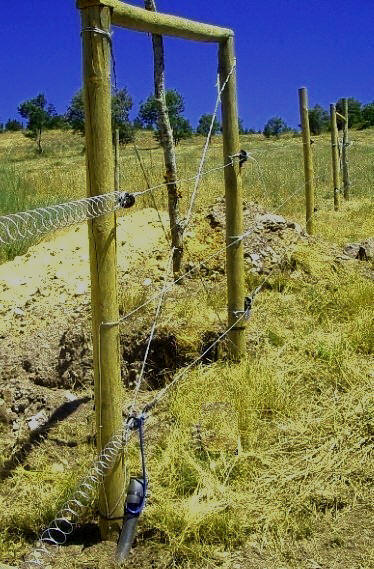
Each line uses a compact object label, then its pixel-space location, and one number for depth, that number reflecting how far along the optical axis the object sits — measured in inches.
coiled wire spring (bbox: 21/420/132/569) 109.4
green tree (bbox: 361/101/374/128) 2107.7
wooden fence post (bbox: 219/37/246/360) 161.3
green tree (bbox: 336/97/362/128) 2244.6
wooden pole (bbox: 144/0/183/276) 193.2
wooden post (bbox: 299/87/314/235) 298.6
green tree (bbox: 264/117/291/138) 2402.8
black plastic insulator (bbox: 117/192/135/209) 106.4
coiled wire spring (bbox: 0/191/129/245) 85.4
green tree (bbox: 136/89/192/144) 1194.6
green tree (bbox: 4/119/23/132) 2682.1
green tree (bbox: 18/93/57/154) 1991.9
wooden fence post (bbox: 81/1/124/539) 101.0
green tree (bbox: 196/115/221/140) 1718.3
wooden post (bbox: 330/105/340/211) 407.2
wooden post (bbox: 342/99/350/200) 486.9
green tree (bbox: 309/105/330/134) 1914.4
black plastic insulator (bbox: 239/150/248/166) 164.1
